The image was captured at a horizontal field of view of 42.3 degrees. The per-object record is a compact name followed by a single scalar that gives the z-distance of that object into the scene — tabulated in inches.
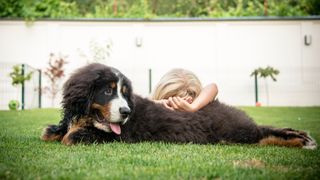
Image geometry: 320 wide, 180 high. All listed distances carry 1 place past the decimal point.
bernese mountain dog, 171.8
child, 198.4
